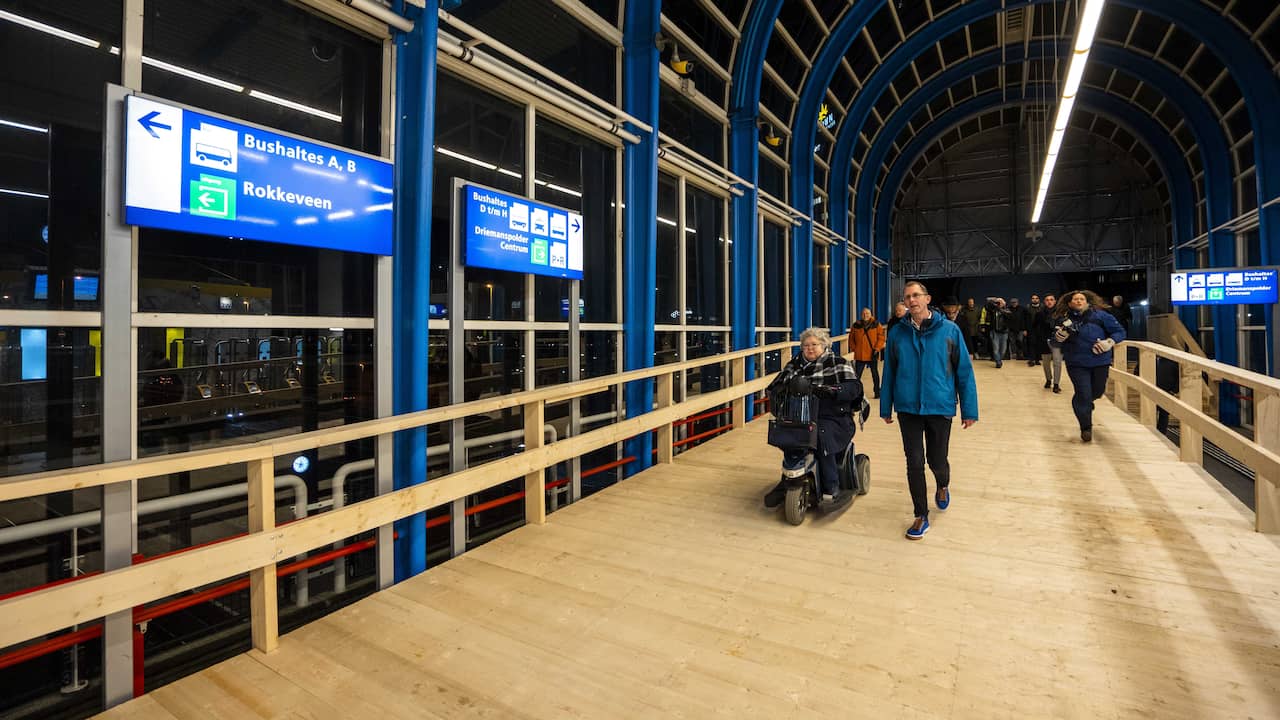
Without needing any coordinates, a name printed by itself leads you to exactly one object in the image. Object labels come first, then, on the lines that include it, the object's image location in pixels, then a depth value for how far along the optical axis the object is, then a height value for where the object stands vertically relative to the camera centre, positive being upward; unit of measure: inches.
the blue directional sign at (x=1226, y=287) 498.6 +72.3
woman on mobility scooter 154.0 -13.0
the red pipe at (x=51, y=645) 94.2 -46.4
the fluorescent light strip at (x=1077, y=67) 233.9 +145.6
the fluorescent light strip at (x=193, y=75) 114.7 +61.4
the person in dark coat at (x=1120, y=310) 405.1 +38.8
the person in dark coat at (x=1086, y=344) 235.3 +8.8
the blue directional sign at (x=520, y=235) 163.5 +40.6
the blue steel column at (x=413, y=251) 147.2 +29.6
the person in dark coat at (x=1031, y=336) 480.1 +30.1
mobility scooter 153.5 -20.9
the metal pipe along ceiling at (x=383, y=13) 138.0 +85.7
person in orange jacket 366.0 +13.9
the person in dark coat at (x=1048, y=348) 387.6 +13.8
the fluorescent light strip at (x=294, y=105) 135.3 +63.5
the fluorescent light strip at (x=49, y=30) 100.0 +60.3
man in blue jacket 149.8 -4.8
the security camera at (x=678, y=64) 275.3 +144.4
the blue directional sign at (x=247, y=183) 100.7 +36.5
